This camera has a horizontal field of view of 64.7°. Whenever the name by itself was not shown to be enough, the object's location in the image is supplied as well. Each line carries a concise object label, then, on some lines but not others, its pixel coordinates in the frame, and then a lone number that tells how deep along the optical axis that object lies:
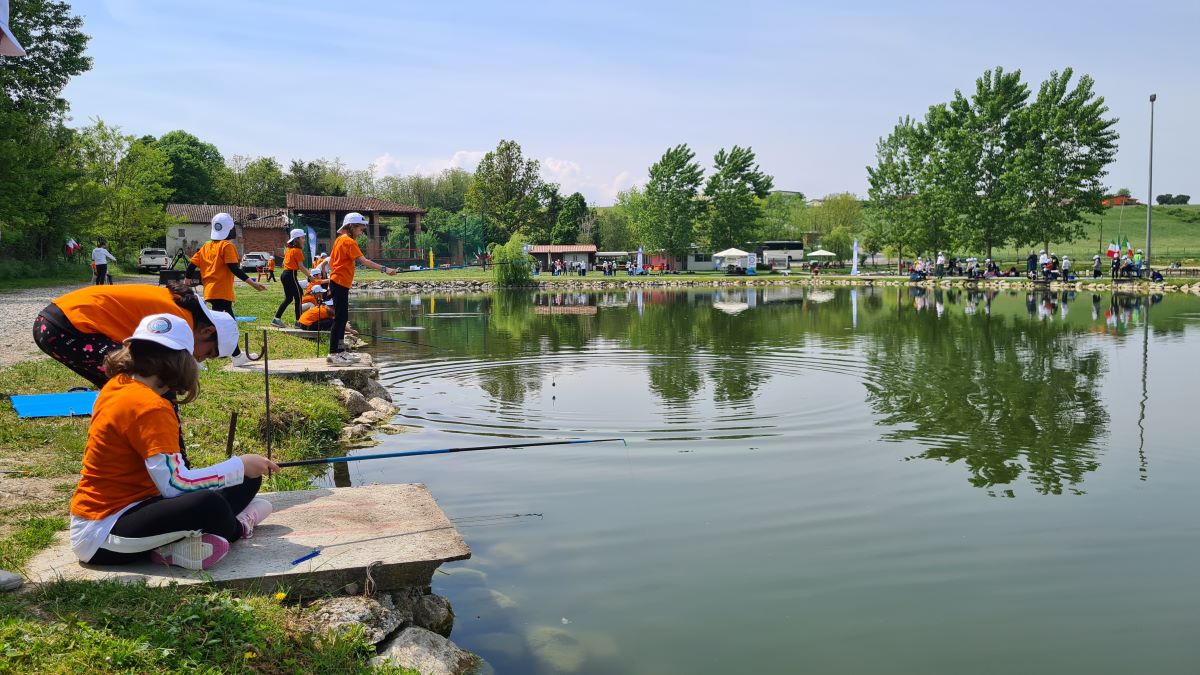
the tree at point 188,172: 82.44
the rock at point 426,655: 4.31
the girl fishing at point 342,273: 11.52
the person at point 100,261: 28.55
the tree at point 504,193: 88.00
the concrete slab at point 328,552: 4.39
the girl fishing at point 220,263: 11.25
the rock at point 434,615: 5.02
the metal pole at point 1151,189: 40.46
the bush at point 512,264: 49.38
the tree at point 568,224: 92.69
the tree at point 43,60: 31.97
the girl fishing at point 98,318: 5.77
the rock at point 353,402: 10.64
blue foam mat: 7.99
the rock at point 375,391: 11.91
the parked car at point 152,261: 50.00
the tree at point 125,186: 49.84
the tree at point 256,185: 87.81
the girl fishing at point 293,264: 14.44
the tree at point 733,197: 71.69
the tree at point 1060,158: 47.25
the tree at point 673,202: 72.56
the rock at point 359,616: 4.33
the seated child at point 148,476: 4.15
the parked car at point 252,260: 51.69
